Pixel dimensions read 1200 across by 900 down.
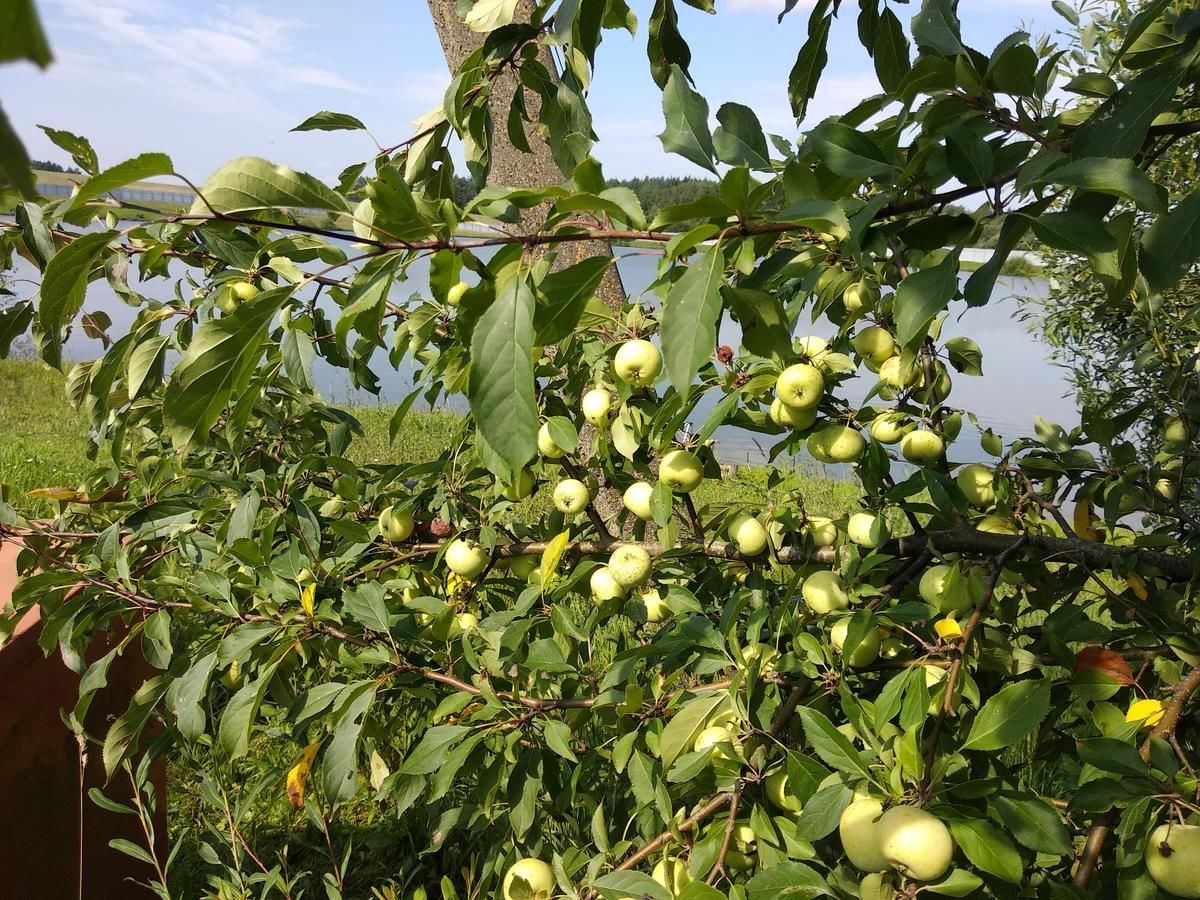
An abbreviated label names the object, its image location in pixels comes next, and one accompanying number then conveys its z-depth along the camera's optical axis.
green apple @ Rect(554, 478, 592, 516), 1.34
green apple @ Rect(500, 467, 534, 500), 1.20
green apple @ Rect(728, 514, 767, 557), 1.18
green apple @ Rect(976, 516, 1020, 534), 1.19
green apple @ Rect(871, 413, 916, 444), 1.08
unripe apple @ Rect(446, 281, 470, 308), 1.09
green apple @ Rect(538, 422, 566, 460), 1.30
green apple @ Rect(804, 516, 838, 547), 1.23
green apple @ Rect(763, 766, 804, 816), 0.97
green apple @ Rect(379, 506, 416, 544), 1.37
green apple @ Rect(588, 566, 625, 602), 1.19
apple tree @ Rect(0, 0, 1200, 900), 0.66
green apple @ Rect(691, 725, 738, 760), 0.93
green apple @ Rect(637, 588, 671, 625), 1.30
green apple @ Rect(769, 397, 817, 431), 1.06
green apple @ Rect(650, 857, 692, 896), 0.96
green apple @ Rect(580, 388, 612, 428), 1.21
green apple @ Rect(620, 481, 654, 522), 1.24
